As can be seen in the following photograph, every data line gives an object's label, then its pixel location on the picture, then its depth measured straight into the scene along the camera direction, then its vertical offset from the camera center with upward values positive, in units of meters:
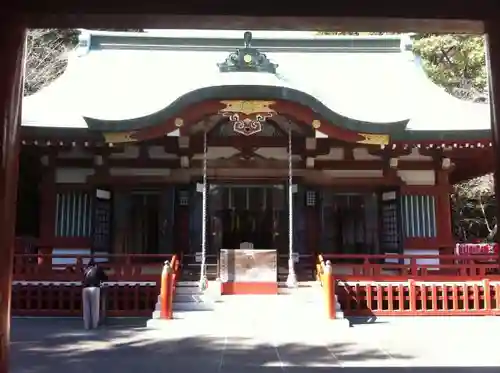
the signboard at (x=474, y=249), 13.16 -0.20
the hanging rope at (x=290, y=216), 11.11 +0.60
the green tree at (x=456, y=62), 21.86 +8.12
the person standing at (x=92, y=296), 9.00 -0.92
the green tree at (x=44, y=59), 17.05 +6.61
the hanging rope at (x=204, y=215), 10.79 +0.62
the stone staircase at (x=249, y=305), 9.57 -1.25
